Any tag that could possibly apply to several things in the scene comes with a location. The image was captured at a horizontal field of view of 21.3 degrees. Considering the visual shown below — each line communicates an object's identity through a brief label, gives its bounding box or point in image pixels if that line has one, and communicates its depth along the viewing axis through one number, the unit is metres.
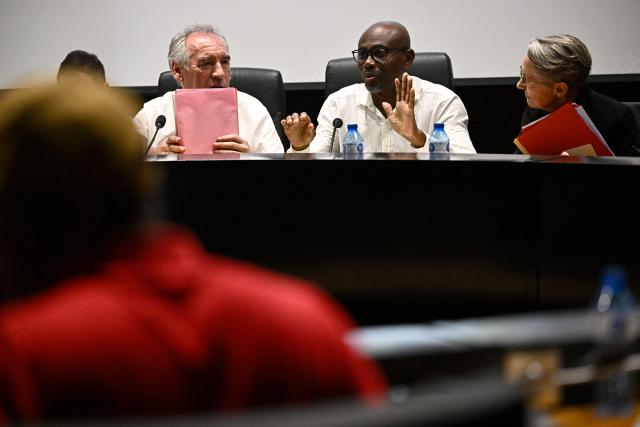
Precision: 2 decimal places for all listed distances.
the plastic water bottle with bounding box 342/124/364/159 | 5.86
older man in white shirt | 6.58
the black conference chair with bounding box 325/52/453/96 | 6.90
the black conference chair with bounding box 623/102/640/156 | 5.93
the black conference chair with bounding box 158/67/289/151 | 7.00
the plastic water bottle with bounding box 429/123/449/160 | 5.72
